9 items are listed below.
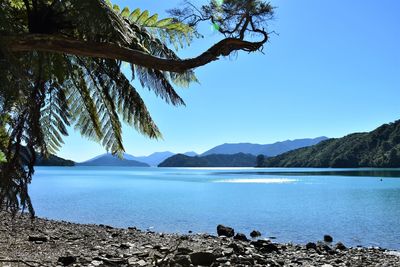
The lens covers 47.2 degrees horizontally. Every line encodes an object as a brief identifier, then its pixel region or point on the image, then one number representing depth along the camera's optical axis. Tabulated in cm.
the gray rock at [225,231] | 1895
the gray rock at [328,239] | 1894
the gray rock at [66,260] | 957
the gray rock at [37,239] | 1385
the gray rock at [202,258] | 933
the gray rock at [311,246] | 1577
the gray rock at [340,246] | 1628
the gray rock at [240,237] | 1770
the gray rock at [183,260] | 841
